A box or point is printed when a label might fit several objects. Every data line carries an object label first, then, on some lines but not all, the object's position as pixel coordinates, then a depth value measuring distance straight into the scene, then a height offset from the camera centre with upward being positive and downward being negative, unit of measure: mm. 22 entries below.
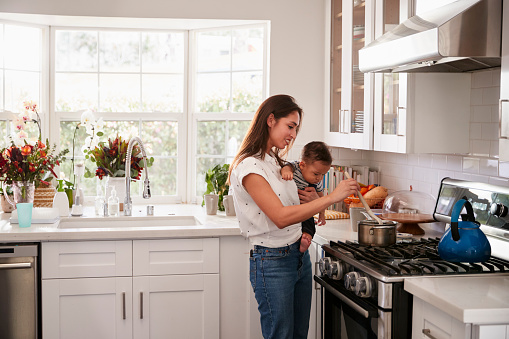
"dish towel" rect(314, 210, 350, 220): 3737 -444
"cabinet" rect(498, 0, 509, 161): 2223 +145
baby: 2850 -129
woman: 2492 -327
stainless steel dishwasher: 3328 -797
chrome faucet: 3826 -246
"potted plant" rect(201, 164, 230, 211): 4004 -272
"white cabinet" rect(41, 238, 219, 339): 3379 -815
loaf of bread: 3684 -314
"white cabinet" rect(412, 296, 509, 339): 1896 -580
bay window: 4391 +351
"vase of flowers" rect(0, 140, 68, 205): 3671 -187
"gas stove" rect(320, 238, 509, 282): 2293 -467
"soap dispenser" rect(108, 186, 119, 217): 3867 -416
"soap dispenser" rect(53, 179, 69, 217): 3771 -393
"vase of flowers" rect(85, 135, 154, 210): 4031 -160
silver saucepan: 2746 -401
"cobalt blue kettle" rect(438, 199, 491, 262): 2389 -382
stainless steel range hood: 2254 +389
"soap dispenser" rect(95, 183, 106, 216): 3922 -417
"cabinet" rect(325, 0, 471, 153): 2938 +213
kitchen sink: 3804 -512
